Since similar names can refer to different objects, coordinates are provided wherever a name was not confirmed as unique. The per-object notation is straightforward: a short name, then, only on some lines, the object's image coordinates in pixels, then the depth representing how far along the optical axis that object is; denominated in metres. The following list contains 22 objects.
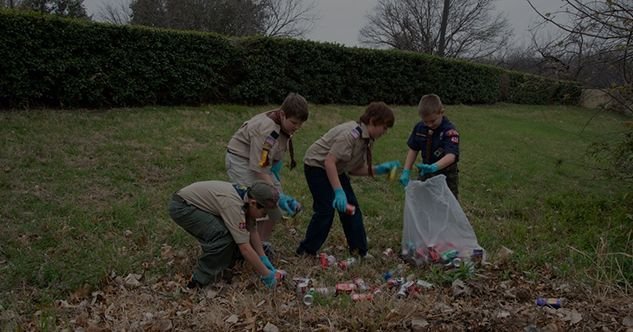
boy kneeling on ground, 3.02
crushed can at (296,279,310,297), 2.99
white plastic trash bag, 3.63
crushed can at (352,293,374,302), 2.76
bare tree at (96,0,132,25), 26.49
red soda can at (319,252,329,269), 3.65
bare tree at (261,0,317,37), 24.23
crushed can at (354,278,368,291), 3.17
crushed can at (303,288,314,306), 2.77
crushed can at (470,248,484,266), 3.54
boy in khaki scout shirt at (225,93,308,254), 3.37
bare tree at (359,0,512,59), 32.16
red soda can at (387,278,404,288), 3.28
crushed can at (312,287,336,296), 2.94
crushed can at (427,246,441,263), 3.61
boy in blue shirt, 3.87
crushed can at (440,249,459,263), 3.54
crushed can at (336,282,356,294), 3.02
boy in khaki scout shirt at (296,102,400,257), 3.45
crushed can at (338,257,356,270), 3.63
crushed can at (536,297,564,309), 2.78
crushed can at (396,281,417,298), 2.95
